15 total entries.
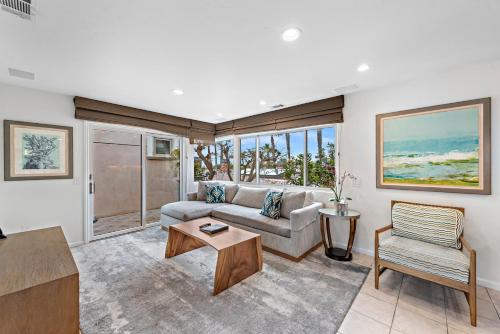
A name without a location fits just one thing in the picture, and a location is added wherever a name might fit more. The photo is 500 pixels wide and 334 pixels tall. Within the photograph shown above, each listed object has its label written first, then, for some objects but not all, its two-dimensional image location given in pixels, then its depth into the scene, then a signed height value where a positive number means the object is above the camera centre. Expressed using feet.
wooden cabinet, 3.32 -2.07
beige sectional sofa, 9.29 -2.58
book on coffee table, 8.56 -2.54
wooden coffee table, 7.13 -3.16
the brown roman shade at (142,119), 10.96 +3.01
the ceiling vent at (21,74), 7.79 +3.57
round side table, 9.12 -2.90
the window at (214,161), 17.28 +0.53
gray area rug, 5.63 -4.13
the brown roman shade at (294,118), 10.81 +2.97
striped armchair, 5.84 -2.63
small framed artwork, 9.17 +0.78
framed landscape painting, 7.32 +0.69
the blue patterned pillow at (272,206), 10.68 -1.99
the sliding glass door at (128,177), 12.28 -0.60
